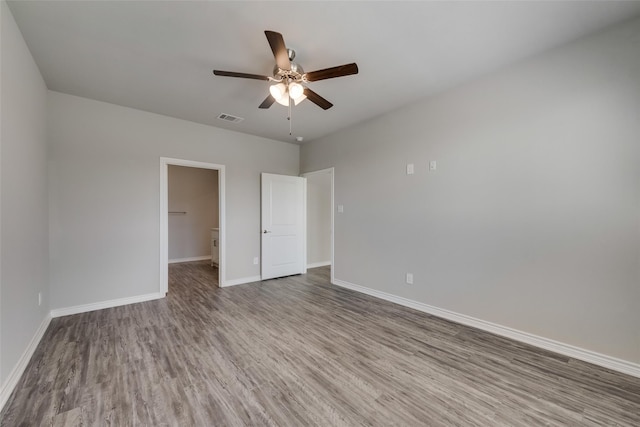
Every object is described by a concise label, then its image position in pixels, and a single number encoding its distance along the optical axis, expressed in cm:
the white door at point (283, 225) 498
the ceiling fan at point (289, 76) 199
